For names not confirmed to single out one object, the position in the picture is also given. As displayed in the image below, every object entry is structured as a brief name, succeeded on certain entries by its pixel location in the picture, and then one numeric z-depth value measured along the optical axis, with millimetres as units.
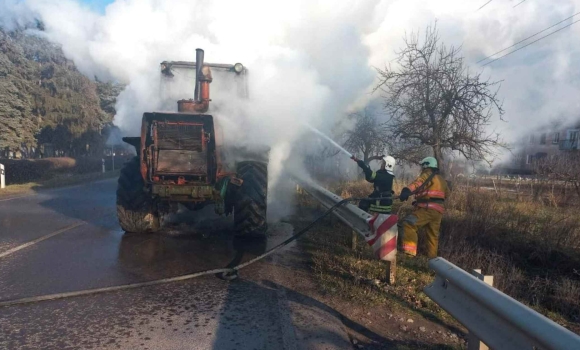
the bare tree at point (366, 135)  16016
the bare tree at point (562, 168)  8422
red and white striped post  4746
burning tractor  6930
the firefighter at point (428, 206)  5637
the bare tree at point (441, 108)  8742
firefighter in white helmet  6820
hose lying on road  4344
